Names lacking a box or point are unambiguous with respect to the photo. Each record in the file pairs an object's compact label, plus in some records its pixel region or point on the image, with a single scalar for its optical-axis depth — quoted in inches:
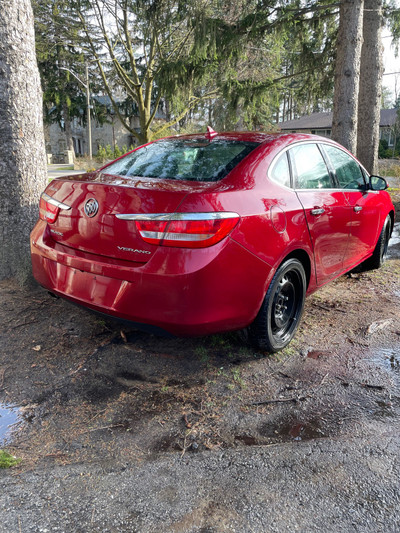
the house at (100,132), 1981.1
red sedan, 99.8
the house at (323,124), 1881.2
